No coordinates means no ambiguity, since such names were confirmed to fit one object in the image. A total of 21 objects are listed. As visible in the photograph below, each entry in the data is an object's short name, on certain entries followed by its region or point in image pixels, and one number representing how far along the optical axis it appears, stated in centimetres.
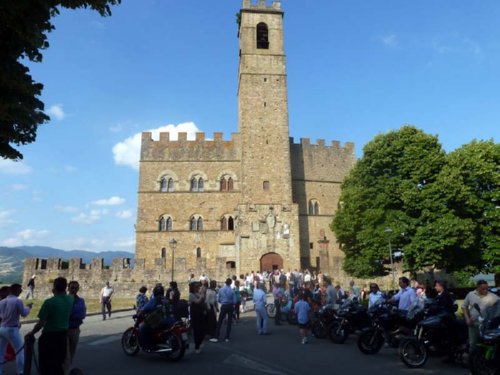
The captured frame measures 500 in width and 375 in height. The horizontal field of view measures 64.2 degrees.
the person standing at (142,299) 1076
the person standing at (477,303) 722
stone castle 3128
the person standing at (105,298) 1614
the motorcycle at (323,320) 1143
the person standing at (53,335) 560
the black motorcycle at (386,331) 916
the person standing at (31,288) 2551
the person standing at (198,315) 934
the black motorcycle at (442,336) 810
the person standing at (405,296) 993
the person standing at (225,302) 1134
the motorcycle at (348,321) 1046
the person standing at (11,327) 702
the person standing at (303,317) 1068
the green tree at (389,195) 2327
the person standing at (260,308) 1190
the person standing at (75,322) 694
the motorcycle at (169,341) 841
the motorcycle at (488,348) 669
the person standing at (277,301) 1470
